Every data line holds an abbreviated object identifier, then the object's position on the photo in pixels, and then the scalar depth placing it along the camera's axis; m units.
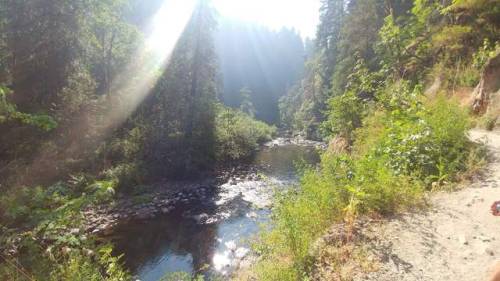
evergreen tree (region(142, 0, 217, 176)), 20.44
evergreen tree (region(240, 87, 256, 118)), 63.88
